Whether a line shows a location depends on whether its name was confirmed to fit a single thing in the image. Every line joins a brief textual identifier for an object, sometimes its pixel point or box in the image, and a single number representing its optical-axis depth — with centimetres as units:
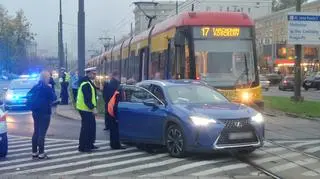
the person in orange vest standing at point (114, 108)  1361
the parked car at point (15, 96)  2791
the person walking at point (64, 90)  2959
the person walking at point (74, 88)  2655
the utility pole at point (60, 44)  3994
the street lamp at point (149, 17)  3198
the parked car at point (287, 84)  5746
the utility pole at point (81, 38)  2165
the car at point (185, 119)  1145
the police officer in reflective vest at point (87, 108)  1302
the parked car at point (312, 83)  5894
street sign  2597
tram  1839
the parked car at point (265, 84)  5560
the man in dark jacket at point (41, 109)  1229
